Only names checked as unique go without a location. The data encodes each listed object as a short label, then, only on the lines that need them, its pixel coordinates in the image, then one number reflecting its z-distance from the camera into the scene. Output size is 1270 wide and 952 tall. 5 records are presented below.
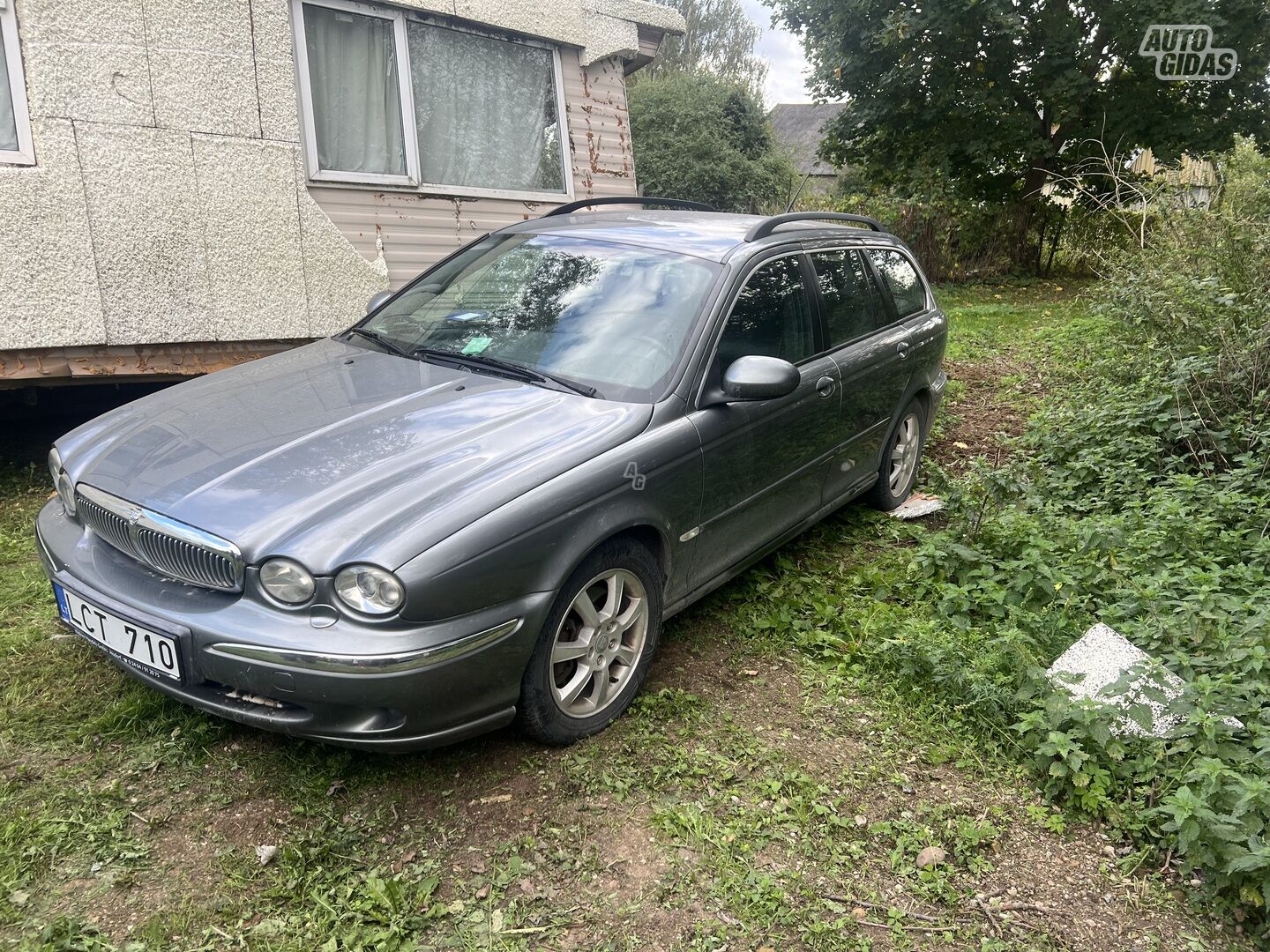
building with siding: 5.15
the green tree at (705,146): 24.06
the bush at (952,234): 15.50
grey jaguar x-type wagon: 2.39
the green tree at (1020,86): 14.45
